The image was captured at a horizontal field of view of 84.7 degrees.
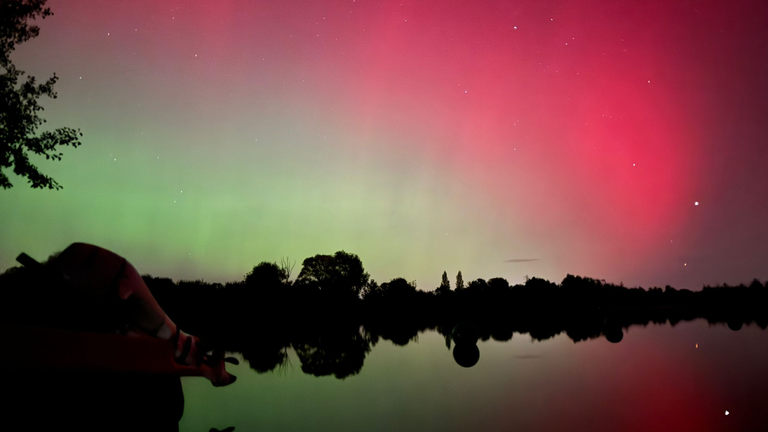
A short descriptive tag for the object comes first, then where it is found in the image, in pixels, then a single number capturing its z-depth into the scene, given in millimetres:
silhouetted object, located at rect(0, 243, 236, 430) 1843
